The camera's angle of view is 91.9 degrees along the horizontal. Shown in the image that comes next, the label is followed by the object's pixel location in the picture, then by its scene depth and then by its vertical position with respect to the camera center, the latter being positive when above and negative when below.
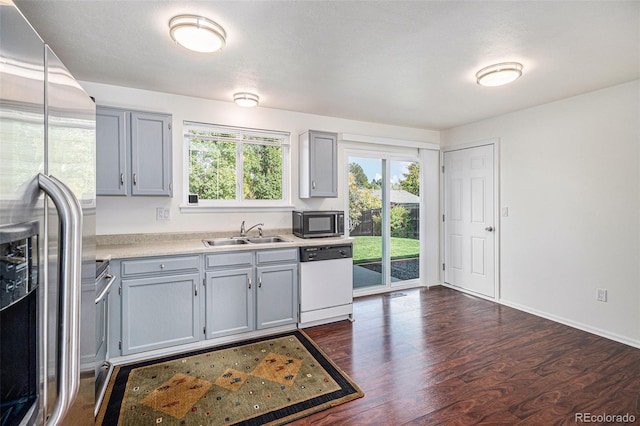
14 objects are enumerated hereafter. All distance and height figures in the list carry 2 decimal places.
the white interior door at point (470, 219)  4.18 -0.09
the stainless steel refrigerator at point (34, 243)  0.56 -0.06
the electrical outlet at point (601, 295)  3.06 -0.82
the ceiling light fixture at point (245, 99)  3.17 +1.19
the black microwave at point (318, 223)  3.47 -0.11
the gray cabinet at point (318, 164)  3.66 +0.60
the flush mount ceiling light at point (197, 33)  1.90 +1.15
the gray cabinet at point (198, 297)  2.50 -0.74
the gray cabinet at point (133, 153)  2.69 +0.56
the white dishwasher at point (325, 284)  3.21 -0.76
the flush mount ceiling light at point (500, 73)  2.51 +1.15
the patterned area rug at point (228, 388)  1.93 -1.24
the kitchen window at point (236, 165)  3.43 +0.57
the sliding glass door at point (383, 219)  4.40 -0.09
